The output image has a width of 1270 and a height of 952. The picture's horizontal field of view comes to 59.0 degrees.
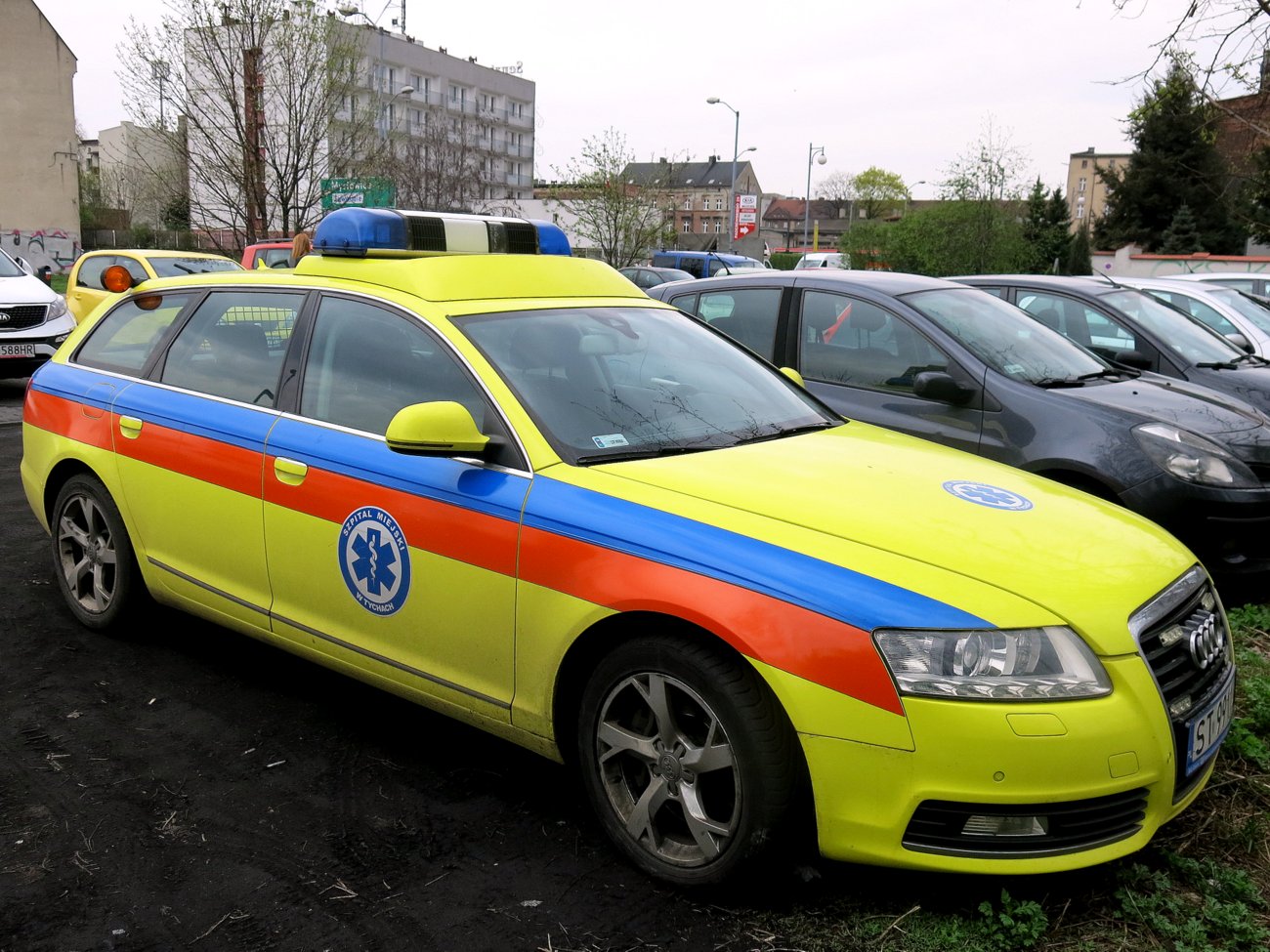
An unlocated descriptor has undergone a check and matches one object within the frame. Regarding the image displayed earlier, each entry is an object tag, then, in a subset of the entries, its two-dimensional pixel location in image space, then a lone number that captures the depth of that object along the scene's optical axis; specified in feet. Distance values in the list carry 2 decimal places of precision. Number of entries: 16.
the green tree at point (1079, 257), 115.14
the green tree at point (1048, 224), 129.58
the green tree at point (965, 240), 75.77
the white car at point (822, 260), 131.38
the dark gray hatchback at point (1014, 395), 17.57
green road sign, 74.18
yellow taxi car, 44.42
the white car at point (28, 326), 40.73
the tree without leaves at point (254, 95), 69.21
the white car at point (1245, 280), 51.99
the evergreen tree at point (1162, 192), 142.10
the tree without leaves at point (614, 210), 104.12
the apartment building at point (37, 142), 125.90
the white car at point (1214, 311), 33.96
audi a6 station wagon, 8.69
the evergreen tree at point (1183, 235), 143.02
